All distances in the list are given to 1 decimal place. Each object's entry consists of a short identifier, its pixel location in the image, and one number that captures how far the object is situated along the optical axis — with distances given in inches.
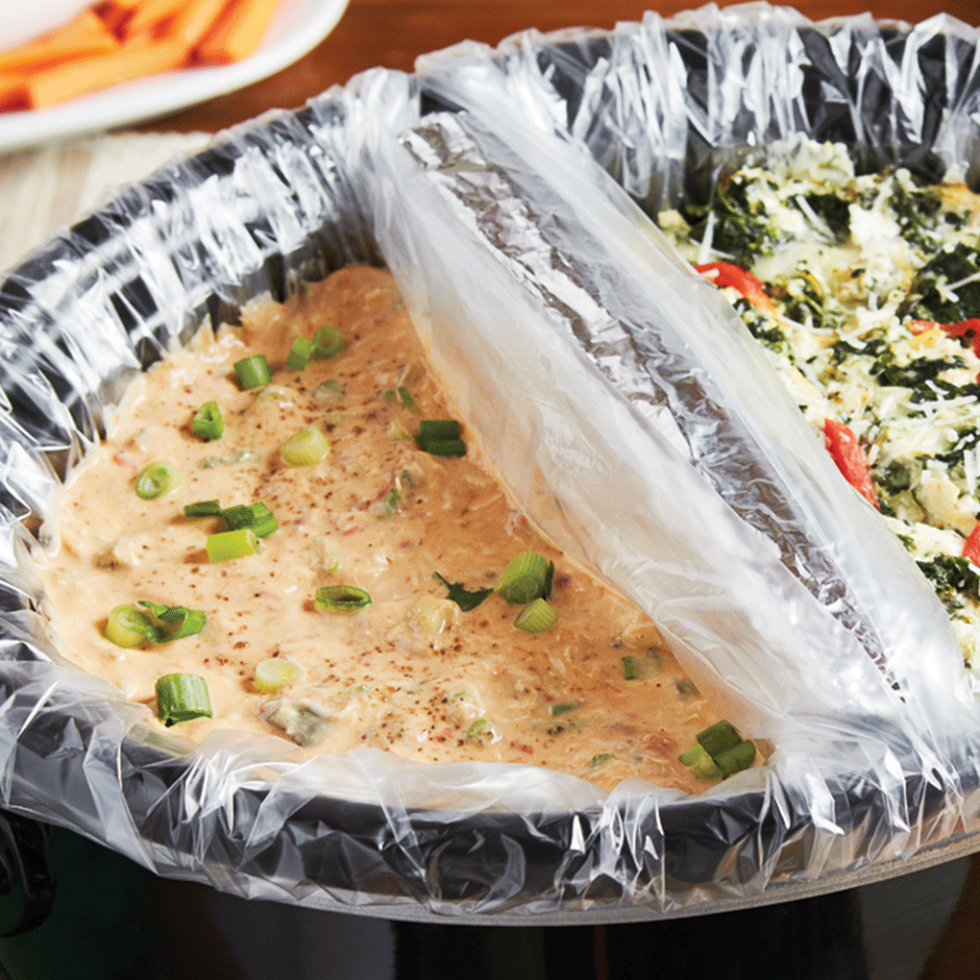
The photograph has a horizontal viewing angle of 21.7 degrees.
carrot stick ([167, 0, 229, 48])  35.0
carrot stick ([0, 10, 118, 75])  34.8
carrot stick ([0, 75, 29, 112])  34.6
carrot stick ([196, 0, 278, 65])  34.2
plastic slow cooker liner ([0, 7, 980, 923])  23.1
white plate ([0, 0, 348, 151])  31.9
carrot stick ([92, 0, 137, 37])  36.0
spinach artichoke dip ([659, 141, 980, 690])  27.2
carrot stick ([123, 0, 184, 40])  35.5
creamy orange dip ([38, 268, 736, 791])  25.4
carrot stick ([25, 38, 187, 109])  34.1
